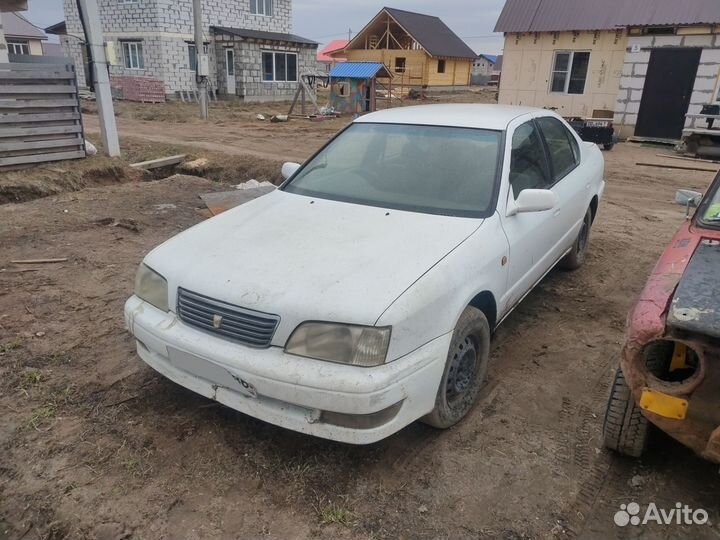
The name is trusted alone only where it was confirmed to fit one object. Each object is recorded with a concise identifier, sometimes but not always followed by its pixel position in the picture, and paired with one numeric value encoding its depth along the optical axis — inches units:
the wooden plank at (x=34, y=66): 306.0
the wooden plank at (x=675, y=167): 448.9
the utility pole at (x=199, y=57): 692.1
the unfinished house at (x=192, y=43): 928.3
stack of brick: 941.2
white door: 996.9
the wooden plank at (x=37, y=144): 313.0
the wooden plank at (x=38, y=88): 306.2
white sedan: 93.0
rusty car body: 79.0
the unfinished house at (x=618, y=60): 556.4
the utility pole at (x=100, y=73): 347.6
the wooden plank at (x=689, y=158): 503.0
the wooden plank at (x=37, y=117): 310.9
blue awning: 777.6
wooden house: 1406.3
